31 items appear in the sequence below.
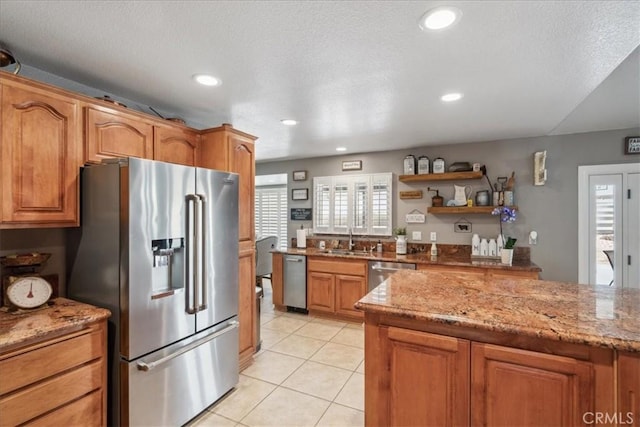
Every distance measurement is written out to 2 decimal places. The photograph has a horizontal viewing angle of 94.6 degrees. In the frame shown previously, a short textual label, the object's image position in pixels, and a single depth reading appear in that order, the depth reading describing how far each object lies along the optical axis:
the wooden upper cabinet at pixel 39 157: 1.55
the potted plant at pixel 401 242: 4.04
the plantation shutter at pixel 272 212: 6.25
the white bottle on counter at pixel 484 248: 3.70
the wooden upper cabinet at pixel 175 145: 2.29
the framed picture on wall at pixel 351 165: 4.48
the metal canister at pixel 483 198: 3.67
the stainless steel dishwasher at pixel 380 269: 3.59
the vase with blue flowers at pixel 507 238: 3.39
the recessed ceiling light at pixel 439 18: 1.32
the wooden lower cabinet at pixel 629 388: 1.09
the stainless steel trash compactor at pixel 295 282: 4.12
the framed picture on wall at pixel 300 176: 4.88
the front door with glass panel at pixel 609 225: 3.30
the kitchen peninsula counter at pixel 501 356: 1.15
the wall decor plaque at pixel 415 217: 4.10
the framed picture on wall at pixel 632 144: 3.25
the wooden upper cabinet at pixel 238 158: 2.54
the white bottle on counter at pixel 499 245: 3.62
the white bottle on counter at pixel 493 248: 3.67
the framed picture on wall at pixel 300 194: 4.88
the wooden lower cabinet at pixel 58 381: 1.32
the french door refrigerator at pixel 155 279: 1.69
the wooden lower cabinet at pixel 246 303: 2.67
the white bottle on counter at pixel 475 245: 3.73
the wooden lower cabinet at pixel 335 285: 3.80
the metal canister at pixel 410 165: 4.04
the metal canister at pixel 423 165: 3.97
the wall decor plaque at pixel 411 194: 4.10
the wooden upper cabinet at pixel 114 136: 1.89
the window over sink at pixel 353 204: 4.30
